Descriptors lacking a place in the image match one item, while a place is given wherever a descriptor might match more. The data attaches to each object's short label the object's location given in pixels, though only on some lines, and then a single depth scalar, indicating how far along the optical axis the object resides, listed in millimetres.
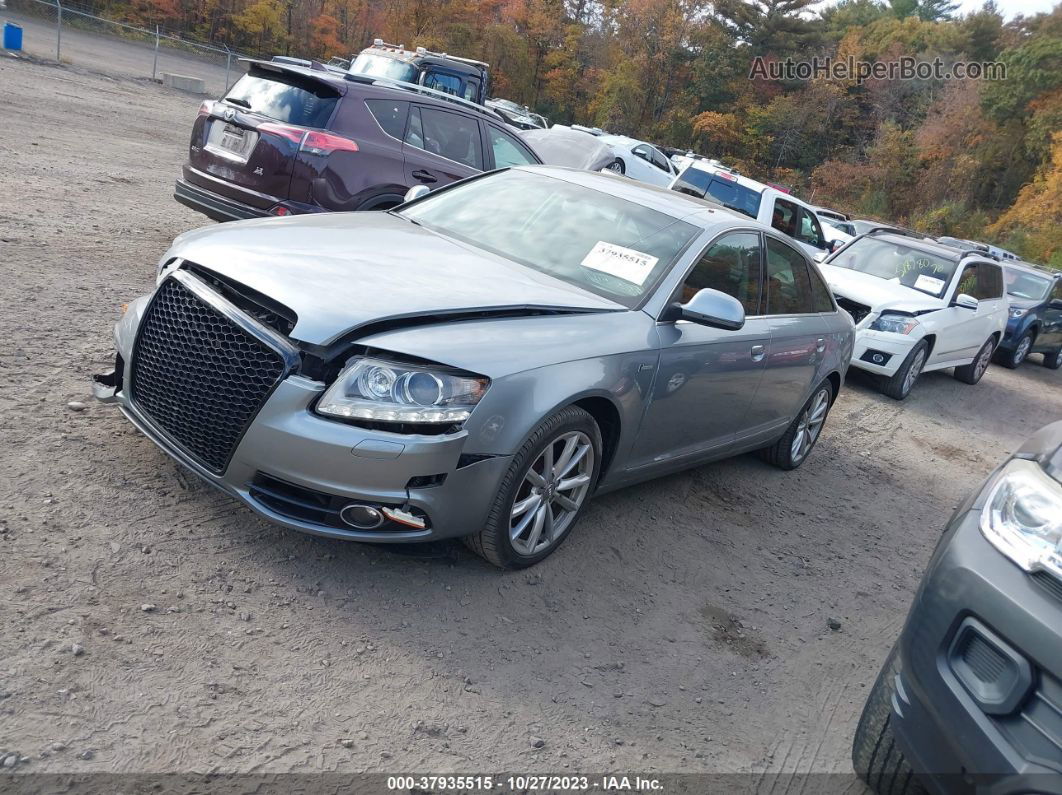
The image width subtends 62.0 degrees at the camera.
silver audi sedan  3320
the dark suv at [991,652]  2135
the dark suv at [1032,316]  13812
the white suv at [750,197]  14008
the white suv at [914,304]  9367
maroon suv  7012
